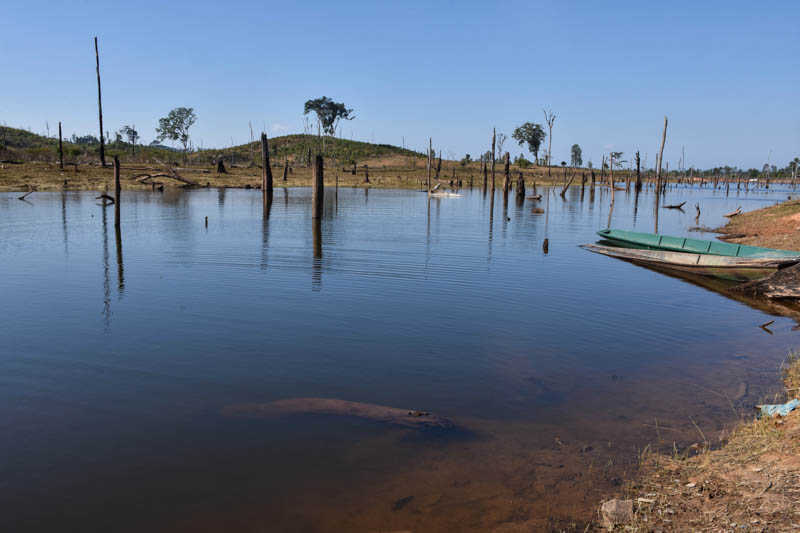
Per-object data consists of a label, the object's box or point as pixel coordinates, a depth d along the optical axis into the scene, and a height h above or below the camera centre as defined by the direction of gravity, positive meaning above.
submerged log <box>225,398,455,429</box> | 6.75 -2.77
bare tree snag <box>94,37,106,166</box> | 51.47 +8.45
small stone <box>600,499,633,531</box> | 4.55 -2.65
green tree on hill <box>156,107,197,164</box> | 115.12 +14.76
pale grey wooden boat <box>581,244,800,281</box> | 16.45 -1.94
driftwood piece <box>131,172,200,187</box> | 51.44 +1.14
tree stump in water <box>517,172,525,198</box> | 55.42 +1.17
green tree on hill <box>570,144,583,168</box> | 170.62 +14.17
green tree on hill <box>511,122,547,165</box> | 124.81 +14.98
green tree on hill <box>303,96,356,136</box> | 120.87 +19.16
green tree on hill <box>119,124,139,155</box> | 127.18 +13.84
